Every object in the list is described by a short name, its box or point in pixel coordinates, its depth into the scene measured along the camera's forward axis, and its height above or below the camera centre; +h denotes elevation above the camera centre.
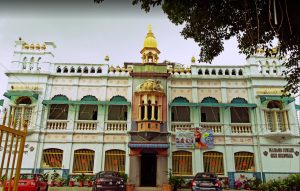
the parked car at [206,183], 14.28 -0.51
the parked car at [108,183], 14.90 -0.61
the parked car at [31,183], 14.54 -0.67
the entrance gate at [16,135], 3.99 +0.54
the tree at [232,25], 7.51 +4.54
